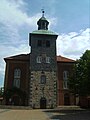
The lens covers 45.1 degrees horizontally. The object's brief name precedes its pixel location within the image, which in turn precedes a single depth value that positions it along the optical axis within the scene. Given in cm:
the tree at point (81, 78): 1483
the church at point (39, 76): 2063
